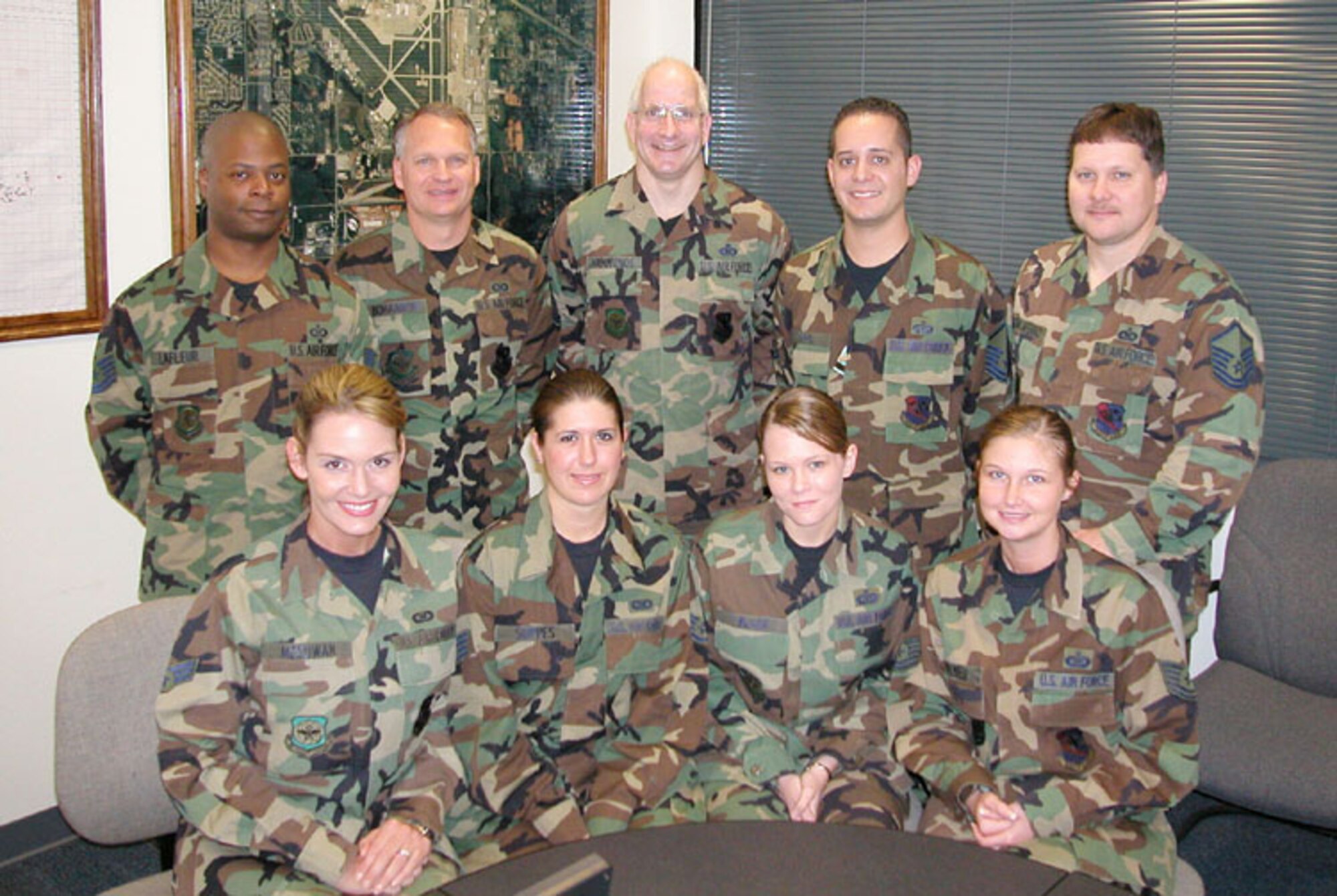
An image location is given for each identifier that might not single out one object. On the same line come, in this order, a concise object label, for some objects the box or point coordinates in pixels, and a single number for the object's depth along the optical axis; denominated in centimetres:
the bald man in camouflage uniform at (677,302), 355
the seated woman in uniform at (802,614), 266
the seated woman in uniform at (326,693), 223
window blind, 356
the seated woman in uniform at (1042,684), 242
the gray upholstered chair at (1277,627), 304
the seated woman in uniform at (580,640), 259
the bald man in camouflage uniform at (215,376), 303
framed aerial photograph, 331
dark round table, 174
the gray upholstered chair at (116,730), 222
